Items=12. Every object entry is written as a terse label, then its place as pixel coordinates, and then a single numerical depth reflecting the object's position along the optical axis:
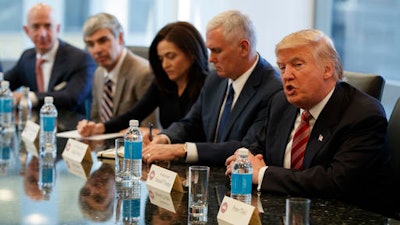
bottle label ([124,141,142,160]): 3.21
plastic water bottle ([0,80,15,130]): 4.65
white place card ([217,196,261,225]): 2.38
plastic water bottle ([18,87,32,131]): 5.03
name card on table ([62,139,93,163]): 3.69
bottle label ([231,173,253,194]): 2.66
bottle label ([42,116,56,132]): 4.01
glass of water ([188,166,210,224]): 2.58
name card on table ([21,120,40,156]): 4.15
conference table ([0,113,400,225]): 2.55
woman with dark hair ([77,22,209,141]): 4.57
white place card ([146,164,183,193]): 2.96
